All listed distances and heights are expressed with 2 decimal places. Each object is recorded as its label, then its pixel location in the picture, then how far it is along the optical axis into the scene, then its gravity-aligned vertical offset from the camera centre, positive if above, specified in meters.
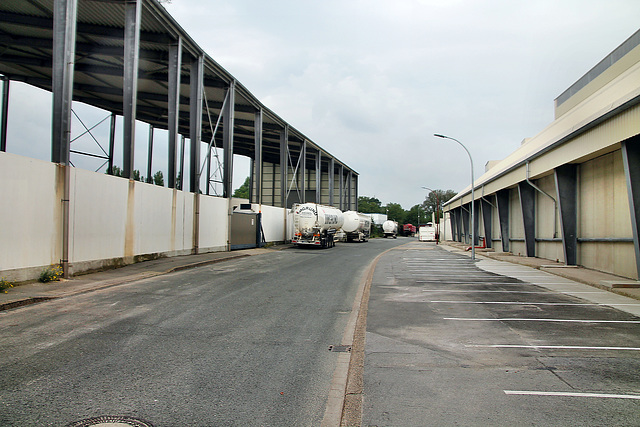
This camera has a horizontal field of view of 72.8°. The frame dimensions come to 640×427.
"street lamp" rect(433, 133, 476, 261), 26.05 +5.54
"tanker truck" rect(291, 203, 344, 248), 33.44 +0.45
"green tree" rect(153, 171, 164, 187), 52.08 +6.45
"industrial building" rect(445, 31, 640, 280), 11.90 +2.10
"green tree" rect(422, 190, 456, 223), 158.15 +12.33
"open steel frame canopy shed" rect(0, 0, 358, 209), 13.52 +9.32
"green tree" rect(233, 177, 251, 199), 119.58 +11.62
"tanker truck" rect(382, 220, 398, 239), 74.62 +0.64
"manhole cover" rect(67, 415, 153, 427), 3.82 -1.71
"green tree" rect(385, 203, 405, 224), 153.16 +7.33
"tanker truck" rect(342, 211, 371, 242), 47.14 +0.62
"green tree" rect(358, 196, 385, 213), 141.25 +8.39
